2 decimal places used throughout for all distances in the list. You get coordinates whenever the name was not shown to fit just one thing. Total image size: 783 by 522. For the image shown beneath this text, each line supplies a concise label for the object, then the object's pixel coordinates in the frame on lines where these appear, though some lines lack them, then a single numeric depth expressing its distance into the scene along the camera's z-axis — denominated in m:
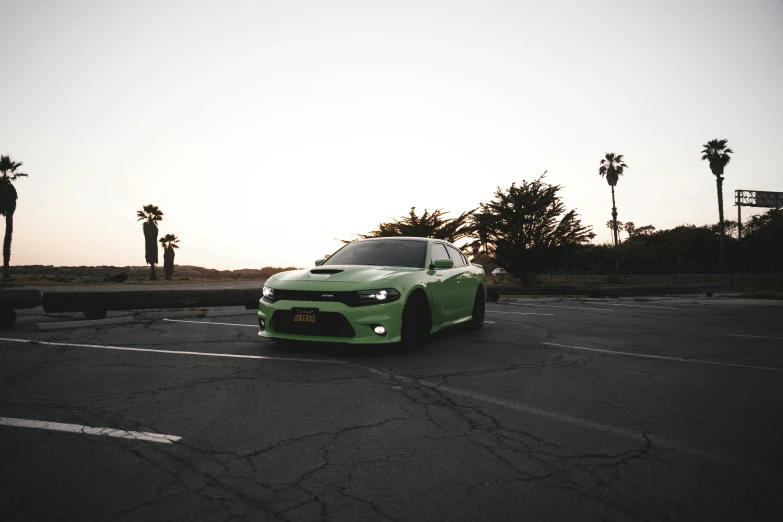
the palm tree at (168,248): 62.22
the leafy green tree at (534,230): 33.03
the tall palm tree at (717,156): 52.75
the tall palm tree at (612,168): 65.12
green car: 6.33
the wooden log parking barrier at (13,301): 9.08
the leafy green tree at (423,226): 30.66
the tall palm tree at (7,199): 43.09
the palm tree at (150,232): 58.81
